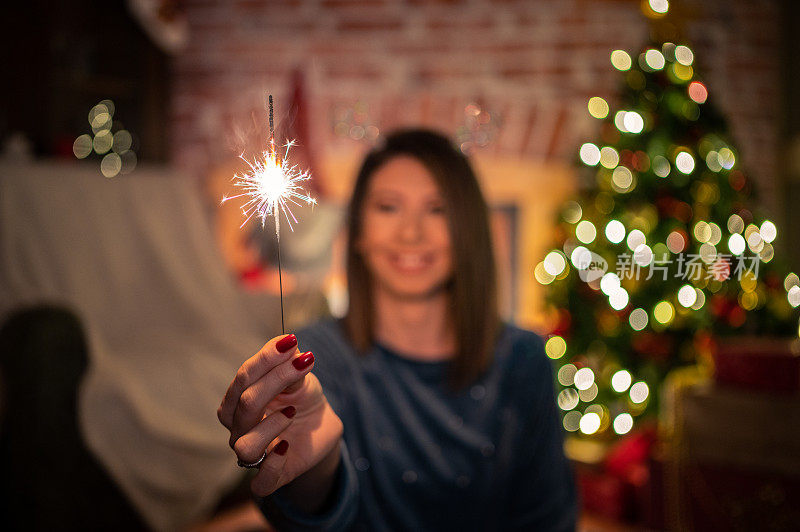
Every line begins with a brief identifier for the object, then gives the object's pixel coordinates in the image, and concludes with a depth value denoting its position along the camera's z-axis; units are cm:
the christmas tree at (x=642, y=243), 195
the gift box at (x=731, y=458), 136
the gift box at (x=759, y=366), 139
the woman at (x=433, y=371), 76
